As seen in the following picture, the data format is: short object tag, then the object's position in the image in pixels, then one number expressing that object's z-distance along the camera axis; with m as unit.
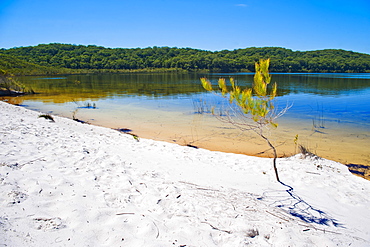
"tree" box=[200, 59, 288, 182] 4.58
